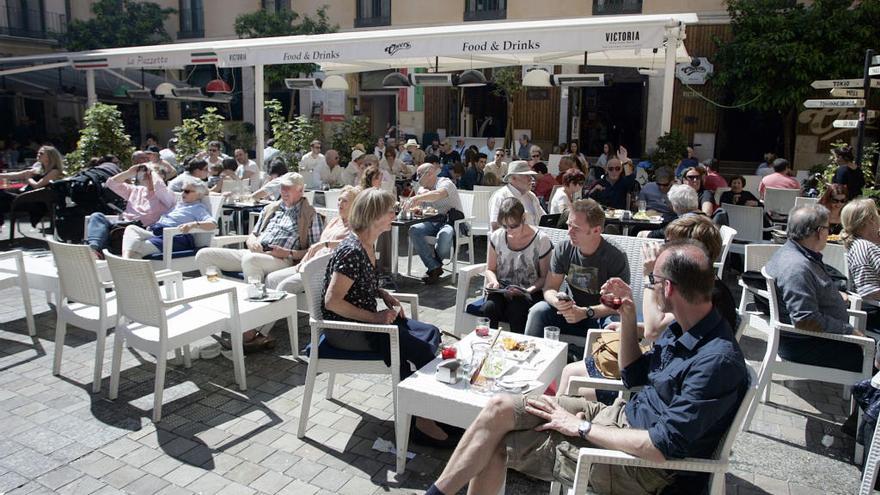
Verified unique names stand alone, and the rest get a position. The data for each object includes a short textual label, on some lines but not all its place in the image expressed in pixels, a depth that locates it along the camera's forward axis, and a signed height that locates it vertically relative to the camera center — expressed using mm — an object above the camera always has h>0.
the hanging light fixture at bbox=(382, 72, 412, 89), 13241 +1150
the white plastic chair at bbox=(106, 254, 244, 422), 3729 -1215
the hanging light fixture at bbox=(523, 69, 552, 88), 12008 +1150
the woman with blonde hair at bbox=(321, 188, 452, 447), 3496 -982
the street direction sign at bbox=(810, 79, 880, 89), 7042 +702
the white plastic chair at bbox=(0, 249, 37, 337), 5039 -1224
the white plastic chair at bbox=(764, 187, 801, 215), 8289 -746
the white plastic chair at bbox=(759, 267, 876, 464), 3549 -1302
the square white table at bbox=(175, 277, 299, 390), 4195 -1224
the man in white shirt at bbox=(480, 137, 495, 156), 14914 -215
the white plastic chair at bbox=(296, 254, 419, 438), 3424 -1251
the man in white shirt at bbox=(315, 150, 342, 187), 10273 -627
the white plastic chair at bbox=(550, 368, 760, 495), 2195 -1138
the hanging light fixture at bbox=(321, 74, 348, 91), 13273 +1066
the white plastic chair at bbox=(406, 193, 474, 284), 7148 -1198
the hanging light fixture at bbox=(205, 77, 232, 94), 16188 +1159
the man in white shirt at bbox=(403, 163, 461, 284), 7008 -1026
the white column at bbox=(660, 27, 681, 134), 7080 +674
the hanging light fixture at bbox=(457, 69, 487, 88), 11641 +1074
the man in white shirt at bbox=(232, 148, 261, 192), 9870 -591
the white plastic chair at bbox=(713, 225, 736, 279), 5266 -830
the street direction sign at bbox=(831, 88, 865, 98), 7059 +575
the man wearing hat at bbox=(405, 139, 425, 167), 12523 -351
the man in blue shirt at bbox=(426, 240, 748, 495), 2156 -1054
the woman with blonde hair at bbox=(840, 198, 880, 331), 4215 -711
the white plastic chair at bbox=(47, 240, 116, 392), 4094 -1119
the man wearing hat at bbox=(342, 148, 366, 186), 9785 -587
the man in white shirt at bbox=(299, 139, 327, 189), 10453 -518
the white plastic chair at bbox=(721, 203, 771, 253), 7172 -914
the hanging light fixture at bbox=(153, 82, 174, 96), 15221 +992
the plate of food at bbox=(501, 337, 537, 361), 3291 -1129
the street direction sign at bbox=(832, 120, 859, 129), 7184 +232
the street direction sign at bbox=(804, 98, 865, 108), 6949 +458
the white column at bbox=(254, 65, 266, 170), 10531 +374
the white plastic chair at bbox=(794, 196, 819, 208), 7625 -694
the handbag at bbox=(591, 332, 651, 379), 3191 -1102
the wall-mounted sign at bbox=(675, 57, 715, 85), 15180 +1693
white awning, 6871 +1220
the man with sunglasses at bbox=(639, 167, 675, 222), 7266 -609
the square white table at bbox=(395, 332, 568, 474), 2877 -1214
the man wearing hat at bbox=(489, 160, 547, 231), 6344 -544
